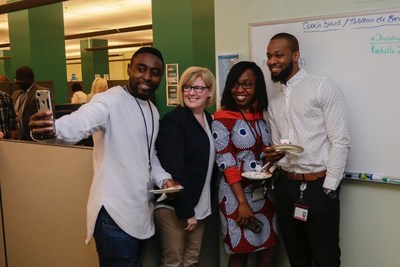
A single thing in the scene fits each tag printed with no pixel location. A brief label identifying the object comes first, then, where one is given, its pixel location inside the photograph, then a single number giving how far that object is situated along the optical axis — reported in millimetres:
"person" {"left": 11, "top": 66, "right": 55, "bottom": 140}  3979
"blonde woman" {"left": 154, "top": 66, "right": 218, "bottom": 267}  1853
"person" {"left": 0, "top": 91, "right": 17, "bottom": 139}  3414
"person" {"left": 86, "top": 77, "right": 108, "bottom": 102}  5562
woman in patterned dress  1948
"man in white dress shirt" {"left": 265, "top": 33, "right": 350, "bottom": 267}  1771
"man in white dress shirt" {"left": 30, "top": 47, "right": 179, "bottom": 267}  1642
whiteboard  1801
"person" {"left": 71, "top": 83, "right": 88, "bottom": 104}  7449
